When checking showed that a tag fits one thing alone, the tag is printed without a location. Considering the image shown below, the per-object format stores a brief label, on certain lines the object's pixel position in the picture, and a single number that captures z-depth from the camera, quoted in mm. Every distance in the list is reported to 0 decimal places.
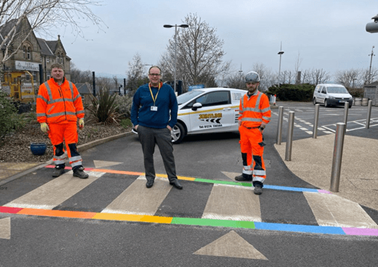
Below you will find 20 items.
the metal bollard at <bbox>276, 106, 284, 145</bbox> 8945
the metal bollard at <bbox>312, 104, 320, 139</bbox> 9923
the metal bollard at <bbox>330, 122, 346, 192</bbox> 5027
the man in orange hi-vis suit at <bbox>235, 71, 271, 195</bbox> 4938
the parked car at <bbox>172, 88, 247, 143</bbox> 8969
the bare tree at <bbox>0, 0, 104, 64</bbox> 8455
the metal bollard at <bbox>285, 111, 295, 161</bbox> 7180
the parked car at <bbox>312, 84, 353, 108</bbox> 23703
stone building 12955
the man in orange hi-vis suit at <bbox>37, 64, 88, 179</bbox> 5172
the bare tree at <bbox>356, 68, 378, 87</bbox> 66494
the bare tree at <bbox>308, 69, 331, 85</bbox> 59609
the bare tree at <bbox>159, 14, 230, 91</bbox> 28969
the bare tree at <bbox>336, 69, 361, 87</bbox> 68250
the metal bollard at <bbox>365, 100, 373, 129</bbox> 12094
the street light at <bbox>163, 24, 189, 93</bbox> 23728
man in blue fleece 4879
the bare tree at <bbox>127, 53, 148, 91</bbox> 41400
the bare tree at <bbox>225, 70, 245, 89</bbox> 35438
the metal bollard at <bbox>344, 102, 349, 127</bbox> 10781
